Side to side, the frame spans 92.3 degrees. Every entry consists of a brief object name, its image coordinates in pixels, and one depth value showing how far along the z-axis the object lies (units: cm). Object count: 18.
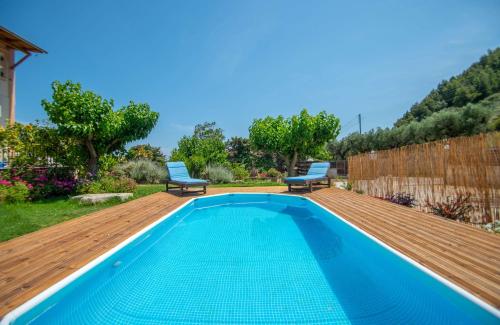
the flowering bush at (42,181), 700
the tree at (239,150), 2258
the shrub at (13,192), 622
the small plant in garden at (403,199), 610
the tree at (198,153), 1358
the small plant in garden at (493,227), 374
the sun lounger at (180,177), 842
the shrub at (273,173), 1750
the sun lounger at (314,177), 903
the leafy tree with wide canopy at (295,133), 1700
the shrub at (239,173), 1512
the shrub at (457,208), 451
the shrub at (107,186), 793
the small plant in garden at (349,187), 974
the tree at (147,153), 1610
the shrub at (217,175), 1375
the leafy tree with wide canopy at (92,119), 745
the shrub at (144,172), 1294
